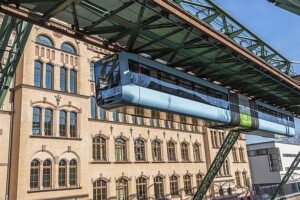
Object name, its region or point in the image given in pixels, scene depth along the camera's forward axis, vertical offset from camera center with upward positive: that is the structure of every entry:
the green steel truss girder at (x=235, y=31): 15.93 +7.53
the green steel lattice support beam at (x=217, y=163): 25.20 +0.18
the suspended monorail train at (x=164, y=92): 13.81 +3.73
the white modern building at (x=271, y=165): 54.44 -0.50
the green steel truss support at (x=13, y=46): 13.72 +5.57
